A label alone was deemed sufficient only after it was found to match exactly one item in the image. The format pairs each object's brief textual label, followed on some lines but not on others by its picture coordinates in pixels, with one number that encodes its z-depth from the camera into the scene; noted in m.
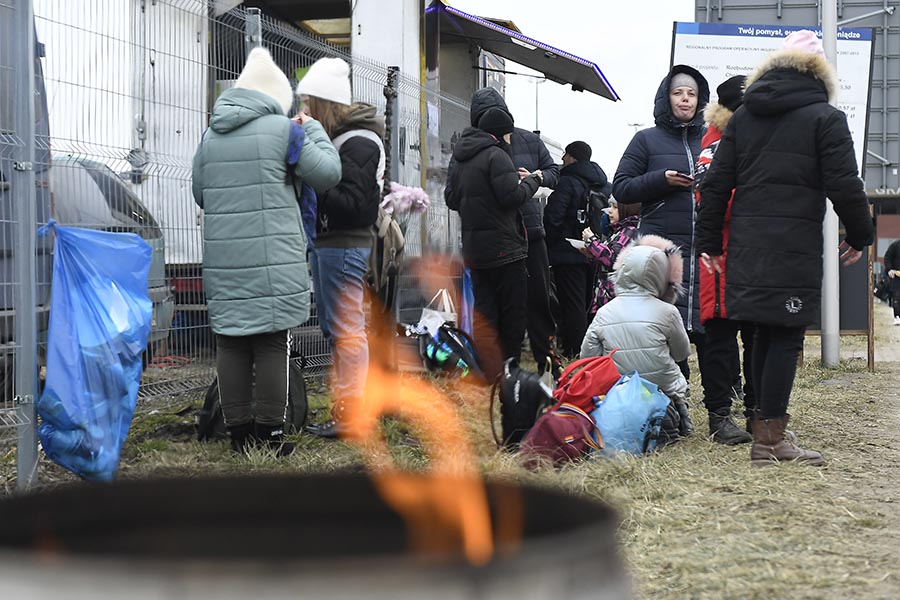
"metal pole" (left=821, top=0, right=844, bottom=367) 10.00
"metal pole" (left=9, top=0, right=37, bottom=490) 4.34
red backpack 5.30
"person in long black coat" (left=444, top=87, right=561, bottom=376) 7.87
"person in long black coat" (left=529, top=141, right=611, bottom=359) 9.21
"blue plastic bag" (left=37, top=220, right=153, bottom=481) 4.29
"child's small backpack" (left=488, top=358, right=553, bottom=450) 5.37
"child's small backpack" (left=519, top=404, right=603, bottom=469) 4.94
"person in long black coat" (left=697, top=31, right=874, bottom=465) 4.82
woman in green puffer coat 4.86
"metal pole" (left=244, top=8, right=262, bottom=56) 6.56
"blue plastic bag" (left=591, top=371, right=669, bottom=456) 5.16
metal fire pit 1.20
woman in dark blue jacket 6.28
